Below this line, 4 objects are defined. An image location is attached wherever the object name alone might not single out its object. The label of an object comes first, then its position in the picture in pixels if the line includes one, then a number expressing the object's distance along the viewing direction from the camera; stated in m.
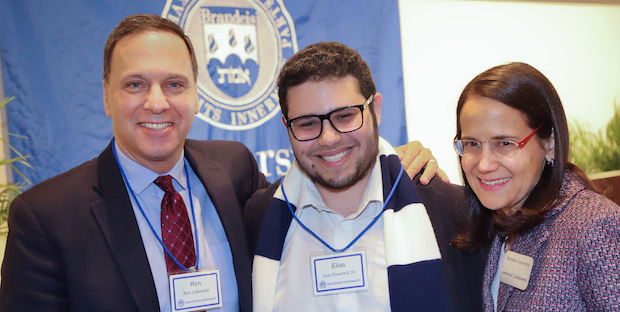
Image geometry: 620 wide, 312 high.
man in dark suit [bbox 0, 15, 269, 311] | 1.75
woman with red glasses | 1.50
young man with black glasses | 1.91
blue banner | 3.11
